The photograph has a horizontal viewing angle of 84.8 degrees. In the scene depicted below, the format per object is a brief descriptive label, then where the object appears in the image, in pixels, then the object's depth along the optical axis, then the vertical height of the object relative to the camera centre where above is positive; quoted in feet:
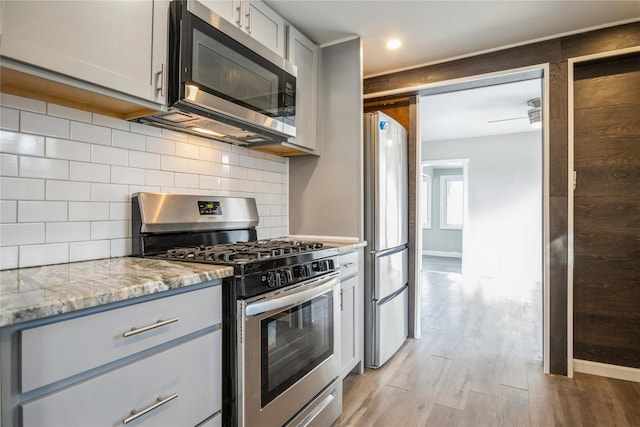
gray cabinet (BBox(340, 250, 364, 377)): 6.94 -2.02
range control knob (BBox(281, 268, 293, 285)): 4.77 -0.83
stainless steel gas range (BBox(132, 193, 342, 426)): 4.17 -1.22
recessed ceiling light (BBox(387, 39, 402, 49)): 8.22 +4.11
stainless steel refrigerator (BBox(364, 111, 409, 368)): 8.14 -0.54
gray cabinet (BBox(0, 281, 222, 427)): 2.52 -1.31
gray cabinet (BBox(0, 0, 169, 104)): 3.38 +1.91
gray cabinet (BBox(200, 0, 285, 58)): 5.61 +3.45
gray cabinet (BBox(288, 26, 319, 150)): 7.45 +2.91
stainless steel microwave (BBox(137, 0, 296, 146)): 4.72 +2.05
